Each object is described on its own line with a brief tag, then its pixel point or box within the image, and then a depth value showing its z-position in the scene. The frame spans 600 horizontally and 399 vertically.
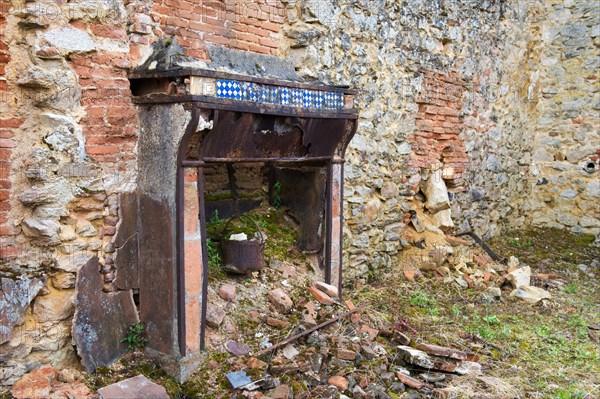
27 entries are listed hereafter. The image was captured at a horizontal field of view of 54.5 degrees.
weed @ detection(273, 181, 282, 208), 5.30
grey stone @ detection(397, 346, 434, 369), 4.22
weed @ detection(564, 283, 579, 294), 6.81
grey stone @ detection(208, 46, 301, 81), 4.23
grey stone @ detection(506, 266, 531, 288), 6.66
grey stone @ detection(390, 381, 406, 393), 3.95
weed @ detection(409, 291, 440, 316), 5.66
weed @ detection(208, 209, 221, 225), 4.77
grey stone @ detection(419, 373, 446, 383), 4.11
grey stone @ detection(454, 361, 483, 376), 4.23
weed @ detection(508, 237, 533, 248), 8.66
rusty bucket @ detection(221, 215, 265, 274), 4.48
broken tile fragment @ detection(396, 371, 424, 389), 4.00
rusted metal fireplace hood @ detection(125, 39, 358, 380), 3.53
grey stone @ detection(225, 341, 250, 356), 3.94
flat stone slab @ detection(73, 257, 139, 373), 3.49
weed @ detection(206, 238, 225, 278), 4.52
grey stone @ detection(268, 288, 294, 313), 4.54
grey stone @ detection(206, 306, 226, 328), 4.03
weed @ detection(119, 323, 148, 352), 3.74
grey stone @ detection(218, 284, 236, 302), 4.32
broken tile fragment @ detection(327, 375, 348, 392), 3.84
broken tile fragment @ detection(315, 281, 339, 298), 4.95
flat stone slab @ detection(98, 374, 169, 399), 3.27
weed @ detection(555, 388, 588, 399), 4.04
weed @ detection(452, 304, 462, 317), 5.59
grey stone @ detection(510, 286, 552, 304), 6.29
